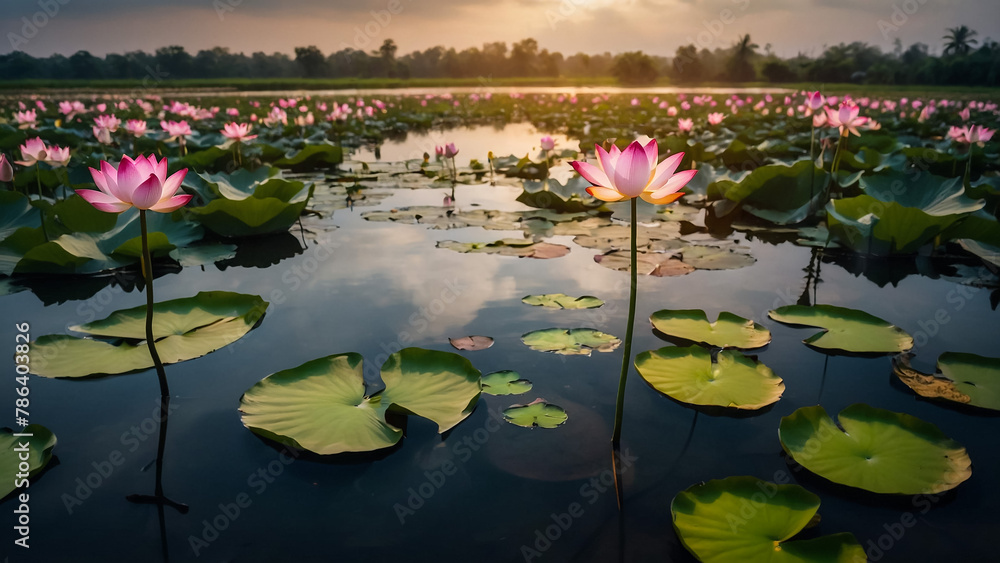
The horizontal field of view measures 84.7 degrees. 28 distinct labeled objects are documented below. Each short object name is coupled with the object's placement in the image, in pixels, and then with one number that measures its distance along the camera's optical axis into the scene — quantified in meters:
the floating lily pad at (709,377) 1.58
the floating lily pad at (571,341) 1.91
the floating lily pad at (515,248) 3.02
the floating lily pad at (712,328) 1.91
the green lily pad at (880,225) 2.61
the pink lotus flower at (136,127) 4.79
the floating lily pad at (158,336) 1.76
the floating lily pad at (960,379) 1.58
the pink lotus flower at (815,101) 3.58
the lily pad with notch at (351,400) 1.40
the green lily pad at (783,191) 3.55
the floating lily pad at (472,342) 1.93
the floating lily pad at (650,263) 2.74
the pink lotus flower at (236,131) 4.14
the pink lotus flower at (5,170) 2.59
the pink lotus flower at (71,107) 6.83
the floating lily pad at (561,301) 2.27
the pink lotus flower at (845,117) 3.12
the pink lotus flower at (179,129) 4.66
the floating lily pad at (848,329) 1.88
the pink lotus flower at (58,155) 3.02
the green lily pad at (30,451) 1.27
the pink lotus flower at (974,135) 3.72
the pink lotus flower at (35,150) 2.91
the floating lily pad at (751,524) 1.04
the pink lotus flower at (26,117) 5.72
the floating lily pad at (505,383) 1.66
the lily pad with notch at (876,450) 1.25
